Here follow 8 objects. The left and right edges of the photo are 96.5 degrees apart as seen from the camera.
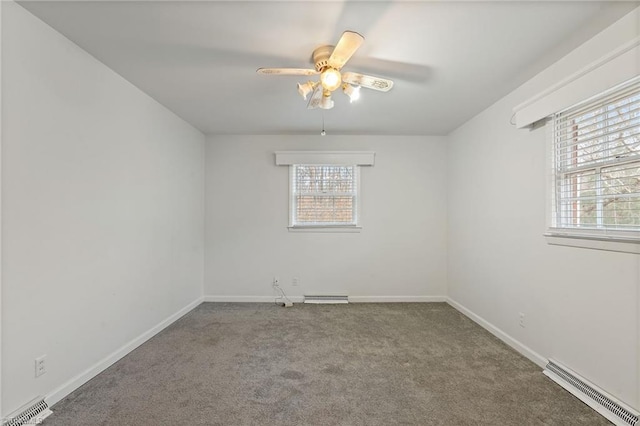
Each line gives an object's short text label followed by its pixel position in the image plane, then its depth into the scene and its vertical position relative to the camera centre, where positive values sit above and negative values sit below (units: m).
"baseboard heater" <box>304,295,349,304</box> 3.95 -1.18
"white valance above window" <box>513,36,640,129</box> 1.62 +0.84
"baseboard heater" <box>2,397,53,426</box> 1.55 -1.13
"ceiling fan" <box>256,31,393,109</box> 1.77 +0.95
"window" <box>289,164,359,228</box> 4.09 +0.27
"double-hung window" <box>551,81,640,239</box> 1.71 +0.31
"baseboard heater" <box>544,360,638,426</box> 1.65 -1.17
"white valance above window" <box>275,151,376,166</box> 3.99 +0.79
